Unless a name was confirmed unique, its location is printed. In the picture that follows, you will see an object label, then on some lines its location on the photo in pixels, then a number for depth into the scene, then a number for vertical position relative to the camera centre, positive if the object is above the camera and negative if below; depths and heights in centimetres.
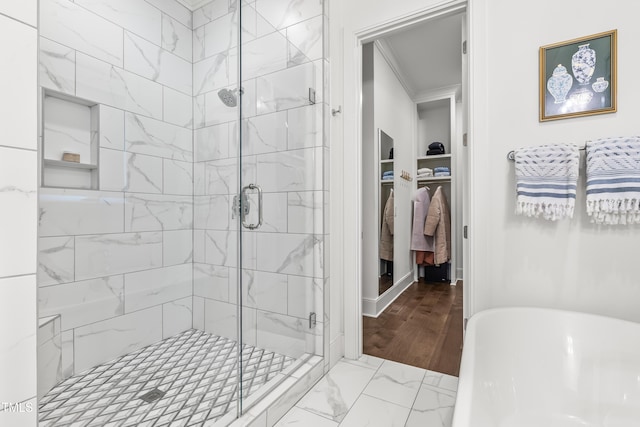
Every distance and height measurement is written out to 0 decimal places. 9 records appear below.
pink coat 409 -23
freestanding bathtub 117 -64
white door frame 209 -5
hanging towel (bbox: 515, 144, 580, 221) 142 +16
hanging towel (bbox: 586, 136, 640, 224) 130 +14
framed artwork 141 +66
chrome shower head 209 +85
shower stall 170 +3
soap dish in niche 179 +34
